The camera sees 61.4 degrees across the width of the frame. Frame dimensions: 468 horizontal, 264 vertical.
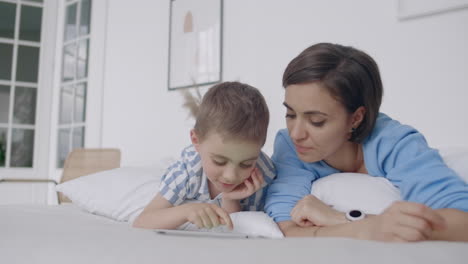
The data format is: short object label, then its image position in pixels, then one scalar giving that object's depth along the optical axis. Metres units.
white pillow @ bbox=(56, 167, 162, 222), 1.33
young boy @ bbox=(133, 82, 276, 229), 0.92
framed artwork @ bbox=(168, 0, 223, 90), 2.59
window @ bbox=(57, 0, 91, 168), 3.62
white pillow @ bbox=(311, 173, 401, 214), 0.90
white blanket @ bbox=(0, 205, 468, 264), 0.52
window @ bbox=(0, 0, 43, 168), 3.86
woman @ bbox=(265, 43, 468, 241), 0.80
